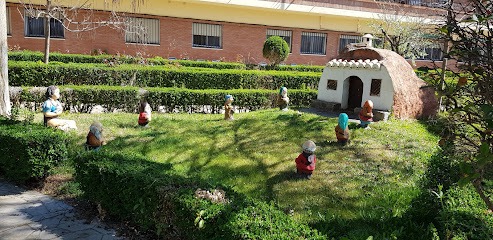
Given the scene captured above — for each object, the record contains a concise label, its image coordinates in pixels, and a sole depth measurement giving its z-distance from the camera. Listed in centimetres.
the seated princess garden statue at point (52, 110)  809
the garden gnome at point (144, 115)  966
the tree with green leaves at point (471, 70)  342
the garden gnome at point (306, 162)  695
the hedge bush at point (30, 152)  619
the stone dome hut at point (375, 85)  1099
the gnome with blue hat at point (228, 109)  1053
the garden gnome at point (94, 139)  678
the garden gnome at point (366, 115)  928
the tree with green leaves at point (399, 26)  2275
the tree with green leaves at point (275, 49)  1966
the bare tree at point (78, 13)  1855
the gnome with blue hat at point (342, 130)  838
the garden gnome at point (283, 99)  1194
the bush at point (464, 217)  399
